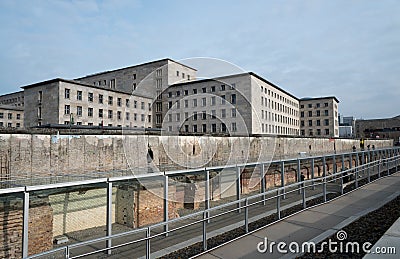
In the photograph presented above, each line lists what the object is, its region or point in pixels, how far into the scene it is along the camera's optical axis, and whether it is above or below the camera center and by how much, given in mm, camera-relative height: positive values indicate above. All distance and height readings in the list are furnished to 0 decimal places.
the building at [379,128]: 85188 +2999
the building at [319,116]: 78438 +5855
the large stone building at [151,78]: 56219 +12468
